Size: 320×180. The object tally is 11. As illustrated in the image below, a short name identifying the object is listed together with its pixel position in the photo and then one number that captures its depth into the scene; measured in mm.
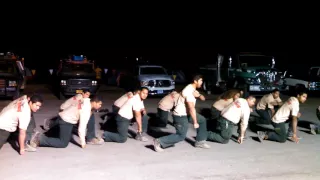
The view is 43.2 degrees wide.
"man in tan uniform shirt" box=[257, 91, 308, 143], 9008
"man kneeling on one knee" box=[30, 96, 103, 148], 7859
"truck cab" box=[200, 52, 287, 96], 18312
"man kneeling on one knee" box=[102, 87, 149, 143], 8703
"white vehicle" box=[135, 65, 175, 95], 18250
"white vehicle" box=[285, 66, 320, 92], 20000
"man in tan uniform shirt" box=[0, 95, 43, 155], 7097
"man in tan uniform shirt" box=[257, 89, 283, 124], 11188
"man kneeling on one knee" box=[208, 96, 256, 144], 8688
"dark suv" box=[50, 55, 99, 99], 16969
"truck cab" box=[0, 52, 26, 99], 15505
